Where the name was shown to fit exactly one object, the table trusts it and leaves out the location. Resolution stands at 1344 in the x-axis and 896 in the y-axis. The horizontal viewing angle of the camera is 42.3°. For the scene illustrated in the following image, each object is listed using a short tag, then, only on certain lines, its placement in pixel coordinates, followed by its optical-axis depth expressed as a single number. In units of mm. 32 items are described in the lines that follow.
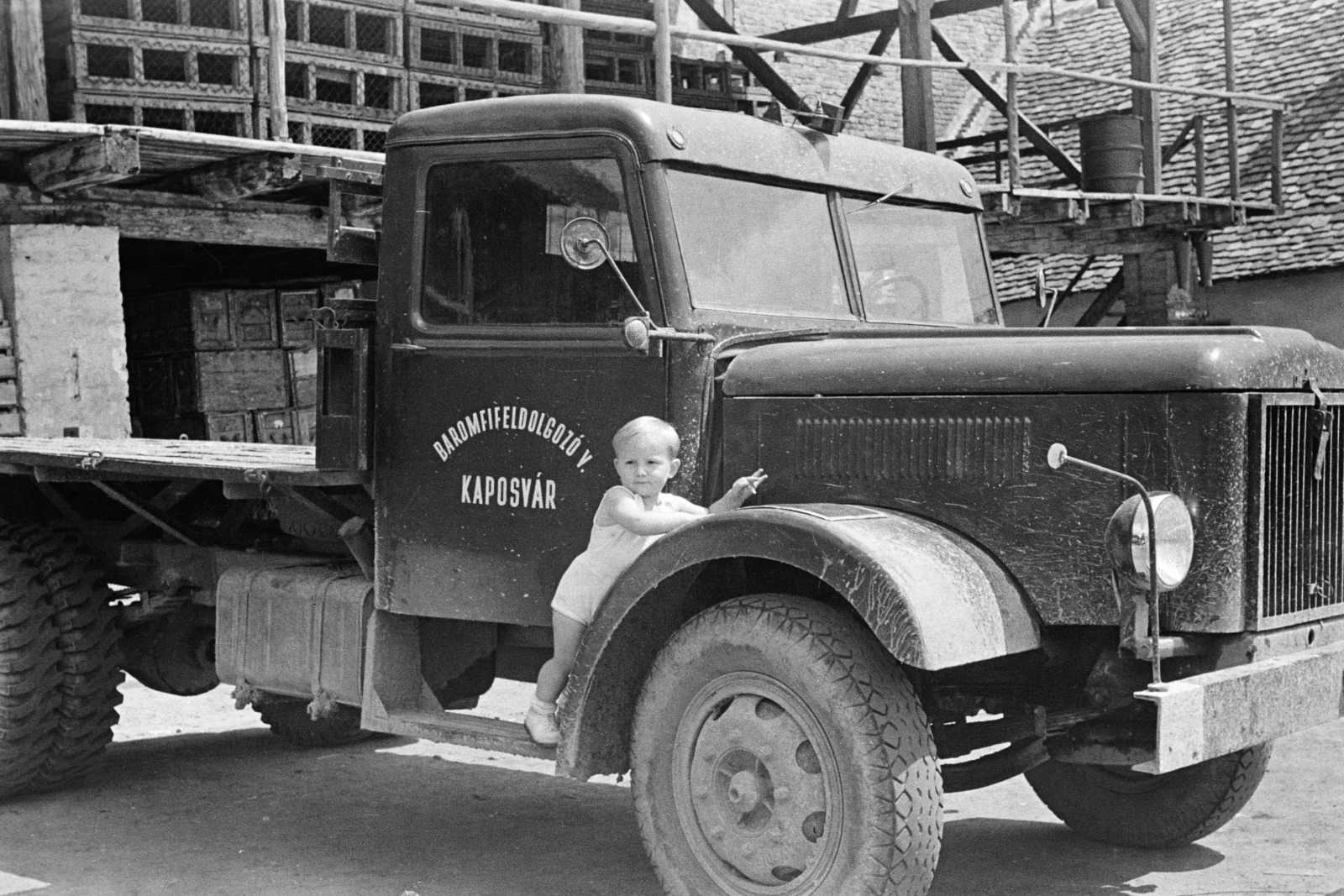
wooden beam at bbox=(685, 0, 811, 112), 13883
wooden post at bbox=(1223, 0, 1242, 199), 14867
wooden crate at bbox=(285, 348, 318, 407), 12883
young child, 4715
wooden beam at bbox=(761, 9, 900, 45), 14836
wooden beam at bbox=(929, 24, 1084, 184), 13712
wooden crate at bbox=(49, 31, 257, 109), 10719
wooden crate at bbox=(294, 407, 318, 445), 12898
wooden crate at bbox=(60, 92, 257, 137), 10742
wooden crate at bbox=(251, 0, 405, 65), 11656
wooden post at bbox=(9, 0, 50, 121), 10414
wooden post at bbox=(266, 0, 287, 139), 10031
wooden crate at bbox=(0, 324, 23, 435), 10398
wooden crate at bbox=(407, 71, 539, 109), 12203
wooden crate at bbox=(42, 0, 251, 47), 10820
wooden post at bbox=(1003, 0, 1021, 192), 12617
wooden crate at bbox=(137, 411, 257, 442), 12609
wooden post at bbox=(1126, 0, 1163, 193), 14195
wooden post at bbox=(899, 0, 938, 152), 12367
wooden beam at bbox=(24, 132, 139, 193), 9375
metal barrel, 14367
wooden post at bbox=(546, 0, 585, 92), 12344
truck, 4285
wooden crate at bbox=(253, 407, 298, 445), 12750
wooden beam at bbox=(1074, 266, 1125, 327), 16750
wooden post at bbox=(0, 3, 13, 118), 10523
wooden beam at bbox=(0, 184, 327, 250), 10547
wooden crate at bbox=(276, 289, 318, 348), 12836
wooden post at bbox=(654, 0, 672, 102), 8109
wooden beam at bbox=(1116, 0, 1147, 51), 14188
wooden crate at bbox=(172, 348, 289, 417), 12516
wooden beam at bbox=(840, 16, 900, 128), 13188
